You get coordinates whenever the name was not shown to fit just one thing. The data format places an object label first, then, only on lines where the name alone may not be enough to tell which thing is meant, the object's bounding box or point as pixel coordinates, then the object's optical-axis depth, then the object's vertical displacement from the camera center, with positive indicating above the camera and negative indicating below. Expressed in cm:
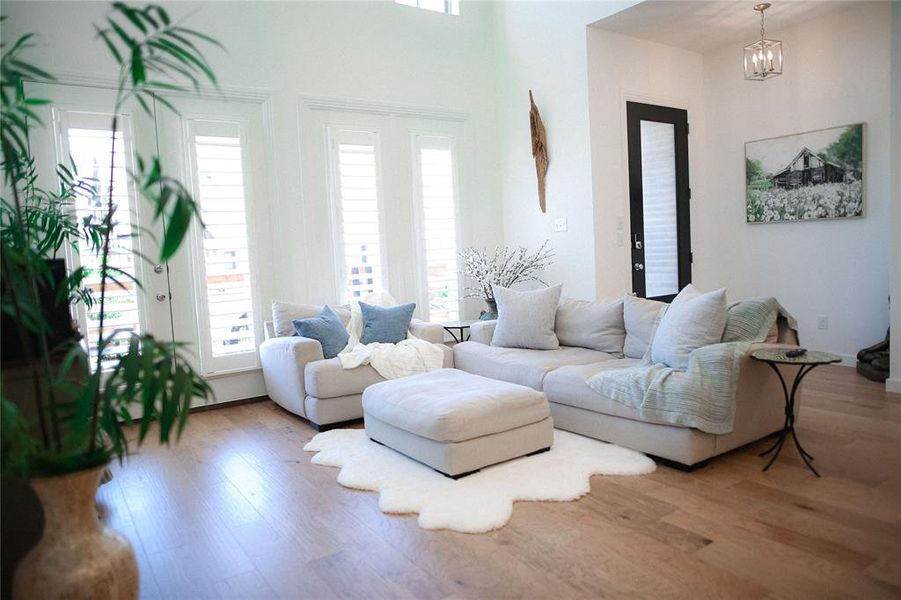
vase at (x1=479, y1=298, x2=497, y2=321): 544 -51
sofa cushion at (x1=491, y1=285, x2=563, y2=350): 442 -48
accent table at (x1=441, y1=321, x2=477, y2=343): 512 -58
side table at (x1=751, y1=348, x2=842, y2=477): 290 -57
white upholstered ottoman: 310 -85
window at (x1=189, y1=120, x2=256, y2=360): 474 +21
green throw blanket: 303 -69
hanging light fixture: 464 +131
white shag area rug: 272 -109
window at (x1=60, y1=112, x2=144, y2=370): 424 +47
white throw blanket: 432 -68
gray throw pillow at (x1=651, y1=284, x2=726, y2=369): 334 -46
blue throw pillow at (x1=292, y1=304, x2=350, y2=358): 446 -50
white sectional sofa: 312 -88
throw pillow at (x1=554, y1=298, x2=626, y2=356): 421 -53
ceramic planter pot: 166 -75
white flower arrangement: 568 -14
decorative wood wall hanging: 559 +95
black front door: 556 +39
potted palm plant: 154 -38
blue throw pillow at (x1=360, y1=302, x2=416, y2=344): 471 -49
